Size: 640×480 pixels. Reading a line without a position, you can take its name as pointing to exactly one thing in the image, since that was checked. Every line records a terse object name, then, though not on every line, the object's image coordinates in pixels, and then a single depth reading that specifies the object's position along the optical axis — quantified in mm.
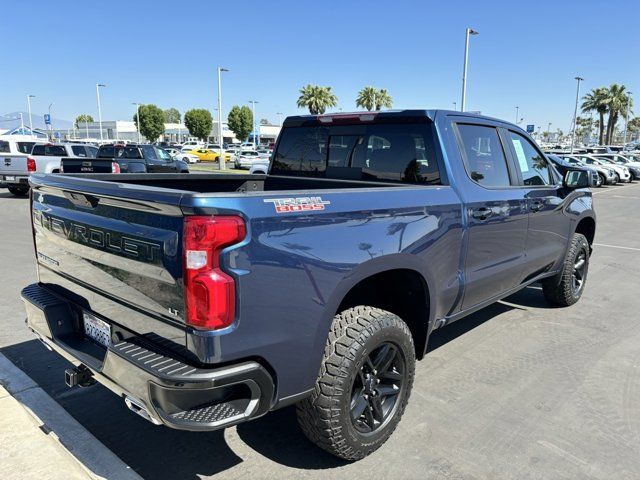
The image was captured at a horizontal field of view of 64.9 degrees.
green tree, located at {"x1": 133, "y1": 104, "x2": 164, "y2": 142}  82125
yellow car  50344
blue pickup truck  2072
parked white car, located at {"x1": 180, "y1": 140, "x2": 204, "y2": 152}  60241
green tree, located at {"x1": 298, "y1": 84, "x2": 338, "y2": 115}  70250
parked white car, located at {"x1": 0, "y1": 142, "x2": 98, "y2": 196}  15180
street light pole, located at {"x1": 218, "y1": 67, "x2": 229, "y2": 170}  39056
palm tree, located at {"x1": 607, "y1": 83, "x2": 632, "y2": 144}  63350
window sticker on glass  4350
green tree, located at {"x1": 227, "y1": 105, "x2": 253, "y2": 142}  85062
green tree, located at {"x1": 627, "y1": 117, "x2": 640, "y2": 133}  120500
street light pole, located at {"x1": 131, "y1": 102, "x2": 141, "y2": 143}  80875
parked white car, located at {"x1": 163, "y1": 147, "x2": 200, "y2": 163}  42762
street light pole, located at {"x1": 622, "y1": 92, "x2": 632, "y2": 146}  66088
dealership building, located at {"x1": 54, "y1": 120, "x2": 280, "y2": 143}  112969
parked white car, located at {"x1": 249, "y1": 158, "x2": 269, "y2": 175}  26525
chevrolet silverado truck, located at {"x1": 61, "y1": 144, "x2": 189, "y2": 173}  15750
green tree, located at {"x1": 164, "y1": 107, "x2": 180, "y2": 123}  157250
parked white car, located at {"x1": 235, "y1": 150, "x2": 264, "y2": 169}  38062
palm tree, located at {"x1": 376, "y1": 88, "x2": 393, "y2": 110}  73438
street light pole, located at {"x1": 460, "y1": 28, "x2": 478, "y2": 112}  28438
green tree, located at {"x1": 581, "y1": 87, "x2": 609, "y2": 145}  64137
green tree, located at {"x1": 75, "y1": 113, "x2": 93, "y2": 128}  140075
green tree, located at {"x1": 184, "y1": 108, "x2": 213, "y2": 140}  85438
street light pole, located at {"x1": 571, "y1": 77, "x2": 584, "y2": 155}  50347
